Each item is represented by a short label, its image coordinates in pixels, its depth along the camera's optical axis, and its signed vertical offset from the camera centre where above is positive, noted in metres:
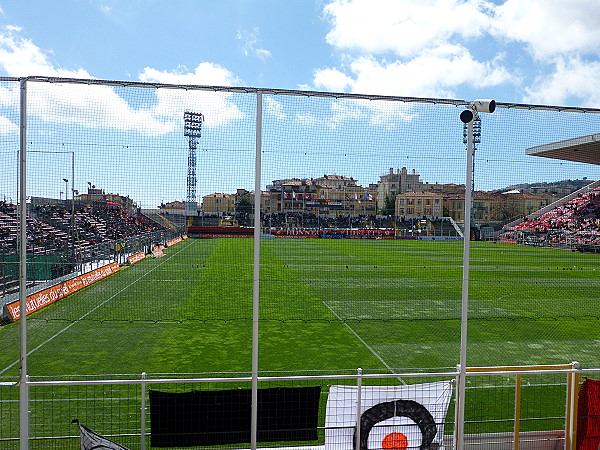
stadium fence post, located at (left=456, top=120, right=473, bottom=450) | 4.38 -0.77
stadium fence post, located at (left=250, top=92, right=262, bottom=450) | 4.20 -0.44
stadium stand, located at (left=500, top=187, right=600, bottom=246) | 13.06 -0.28
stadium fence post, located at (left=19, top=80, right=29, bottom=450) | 4.14 -0.71
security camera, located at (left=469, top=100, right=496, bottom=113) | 4.36 +1.04
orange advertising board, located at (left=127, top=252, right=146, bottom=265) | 24.37 -2.50
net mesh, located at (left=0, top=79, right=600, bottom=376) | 4.67 -0.28
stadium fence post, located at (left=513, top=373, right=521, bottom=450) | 4.53 -1.80
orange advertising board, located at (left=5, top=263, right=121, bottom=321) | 12.60 -2.61
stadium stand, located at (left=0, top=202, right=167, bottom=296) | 12.24 -1.12
